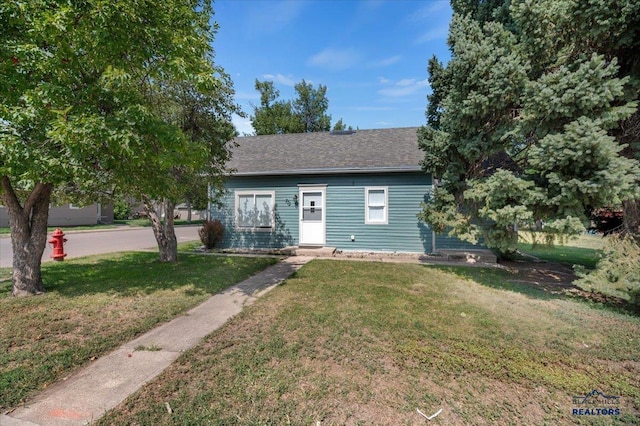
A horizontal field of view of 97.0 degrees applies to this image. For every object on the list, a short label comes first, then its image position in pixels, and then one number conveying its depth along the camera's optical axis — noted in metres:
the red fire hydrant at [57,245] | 8.86
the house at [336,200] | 10.34
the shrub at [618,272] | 4.48
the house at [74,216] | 21.83
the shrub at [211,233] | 11.52
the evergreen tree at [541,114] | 4.57
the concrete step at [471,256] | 9.24
